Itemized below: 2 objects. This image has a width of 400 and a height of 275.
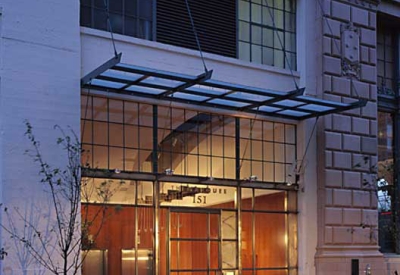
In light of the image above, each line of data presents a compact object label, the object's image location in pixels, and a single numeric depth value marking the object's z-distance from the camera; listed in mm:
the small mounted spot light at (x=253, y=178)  20555
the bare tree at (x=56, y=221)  16016
